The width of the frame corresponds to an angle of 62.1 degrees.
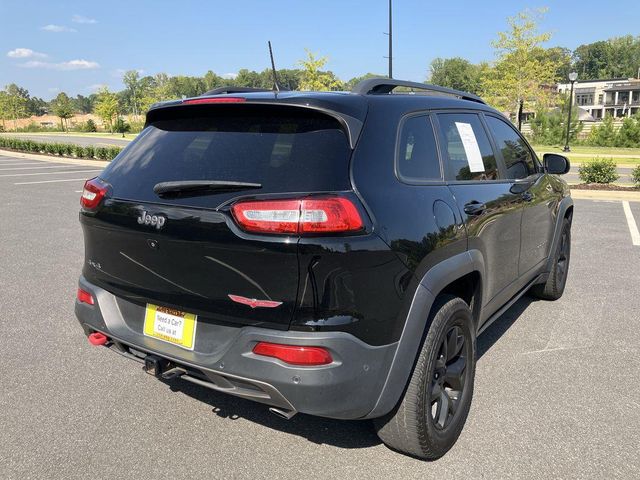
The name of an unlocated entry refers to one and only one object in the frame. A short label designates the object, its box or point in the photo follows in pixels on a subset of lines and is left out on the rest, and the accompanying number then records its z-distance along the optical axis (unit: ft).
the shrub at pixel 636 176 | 41.81
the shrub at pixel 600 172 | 43.88
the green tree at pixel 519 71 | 97.14
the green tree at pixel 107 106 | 203.21
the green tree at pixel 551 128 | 112.43
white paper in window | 10.37
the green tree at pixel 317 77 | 97.25
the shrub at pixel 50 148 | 93.78
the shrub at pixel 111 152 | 80.51
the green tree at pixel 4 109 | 255.91
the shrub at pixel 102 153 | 82.17
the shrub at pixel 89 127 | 229.45
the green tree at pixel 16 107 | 256.93
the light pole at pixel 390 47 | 61.87
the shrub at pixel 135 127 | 220.88
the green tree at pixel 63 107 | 223.30
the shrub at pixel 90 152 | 84.28
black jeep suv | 6.86
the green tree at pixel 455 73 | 357.20
